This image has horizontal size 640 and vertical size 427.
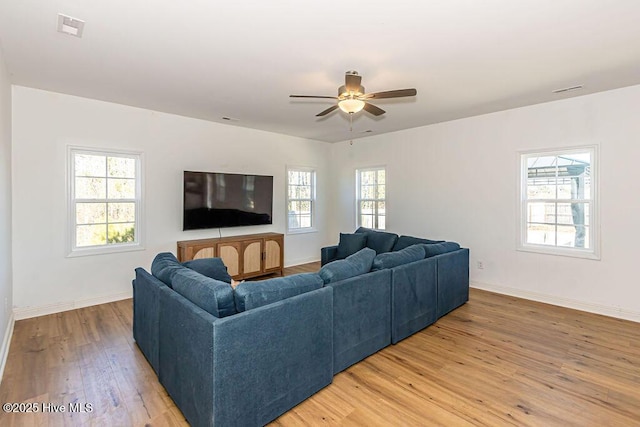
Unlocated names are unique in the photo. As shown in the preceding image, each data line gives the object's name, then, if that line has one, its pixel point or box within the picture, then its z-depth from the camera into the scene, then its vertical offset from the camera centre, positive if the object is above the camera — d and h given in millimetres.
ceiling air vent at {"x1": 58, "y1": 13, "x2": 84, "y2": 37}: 2310 +1379
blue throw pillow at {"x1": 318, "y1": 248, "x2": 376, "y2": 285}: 2599 -490
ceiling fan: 2877 +1076
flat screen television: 5039 +172
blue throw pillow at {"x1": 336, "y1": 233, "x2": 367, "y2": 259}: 5211 -548
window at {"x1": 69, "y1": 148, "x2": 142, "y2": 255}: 4168 +117
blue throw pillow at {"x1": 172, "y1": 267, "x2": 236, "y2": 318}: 1960 -545
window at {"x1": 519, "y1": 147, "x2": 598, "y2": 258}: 4090 +125
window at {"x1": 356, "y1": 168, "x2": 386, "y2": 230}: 6547 +270
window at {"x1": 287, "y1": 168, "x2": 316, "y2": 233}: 6680 +243
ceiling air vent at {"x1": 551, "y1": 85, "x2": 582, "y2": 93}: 3709 +1451
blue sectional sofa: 1817 -835
